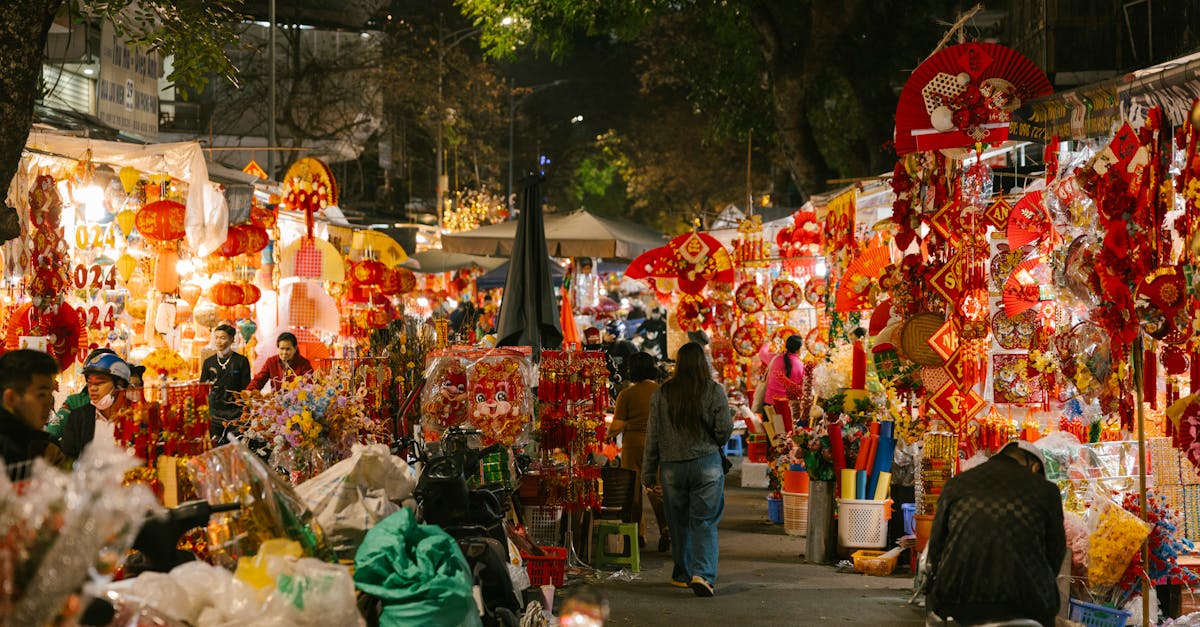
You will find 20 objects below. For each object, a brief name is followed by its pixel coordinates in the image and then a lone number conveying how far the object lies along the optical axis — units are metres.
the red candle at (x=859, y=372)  12.21
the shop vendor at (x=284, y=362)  12.52
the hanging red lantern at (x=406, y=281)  20.00
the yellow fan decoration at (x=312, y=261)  15.34
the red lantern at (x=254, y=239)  12.65
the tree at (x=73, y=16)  6.64
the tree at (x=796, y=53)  19.23
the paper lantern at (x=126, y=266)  12.12
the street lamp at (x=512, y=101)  43.53
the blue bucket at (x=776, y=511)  13.19
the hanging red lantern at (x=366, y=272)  18.55
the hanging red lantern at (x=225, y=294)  13.50
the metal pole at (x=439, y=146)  31.38
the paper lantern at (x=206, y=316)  13.28
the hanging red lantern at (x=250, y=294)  13.93
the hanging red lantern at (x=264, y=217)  14.14
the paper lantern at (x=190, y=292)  13.22
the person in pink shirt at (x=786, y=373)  14.85
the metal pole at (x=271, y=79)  19.84
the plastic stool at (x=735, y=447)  19.25
